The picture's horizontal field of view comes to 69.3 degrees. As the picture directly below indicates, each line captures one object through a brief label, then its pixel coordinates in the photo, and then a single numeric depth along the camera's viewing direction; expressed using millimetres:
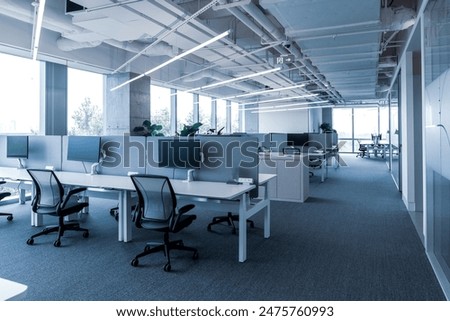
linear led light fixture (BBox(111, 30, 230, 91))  4377
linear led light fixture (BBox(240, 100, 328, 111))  14312
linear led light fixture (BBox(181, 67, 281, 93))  7073
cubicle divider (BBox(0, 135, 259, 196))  3855
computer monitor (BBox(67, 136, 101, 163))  4535
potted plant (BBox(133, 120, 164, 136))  6649
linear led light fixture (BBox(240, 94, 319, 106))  12422
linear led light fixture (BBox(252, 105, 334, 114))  15492
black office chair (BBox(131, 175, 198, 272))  3092
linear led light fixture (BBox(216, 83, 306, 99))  9737
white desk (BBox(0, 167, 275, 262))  3287
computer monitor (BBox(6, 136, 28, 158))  5129
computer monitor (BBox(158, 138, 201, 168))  3953
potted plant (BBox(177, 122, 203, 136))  4539
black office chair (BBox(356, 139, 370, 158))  16756
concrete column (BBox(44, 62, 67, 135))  6602
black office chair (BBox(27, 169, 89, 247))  3736
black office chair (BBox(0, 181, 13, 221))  4941
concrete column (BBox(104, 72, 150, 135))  7844
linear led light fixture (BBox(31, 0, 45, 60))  3160
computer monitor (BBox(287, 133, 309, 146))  8711
